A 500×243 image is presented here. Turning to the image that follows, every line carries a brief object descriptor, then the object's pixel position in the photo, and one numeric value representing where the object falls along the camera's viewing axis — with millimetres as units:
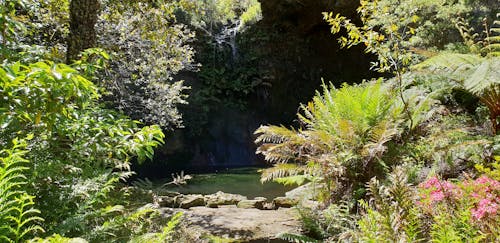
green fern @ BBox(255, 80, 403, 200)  3721
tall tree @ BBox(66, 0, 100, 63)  3914
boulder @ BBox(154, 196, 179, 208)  5334
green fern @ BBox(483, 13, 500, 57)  5161
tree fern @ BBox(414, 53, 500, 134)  3494
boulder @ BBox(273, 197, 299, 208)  5129
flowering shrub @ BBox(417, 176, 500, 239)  2299
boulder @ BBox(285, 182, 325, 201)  3939
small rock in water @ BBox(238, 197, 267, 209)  5227
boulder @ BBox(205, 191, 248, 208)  5366
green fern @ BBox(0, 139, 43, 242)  1580
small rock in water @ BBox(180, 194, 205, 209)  5328
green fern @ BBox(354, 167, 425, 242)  1982
